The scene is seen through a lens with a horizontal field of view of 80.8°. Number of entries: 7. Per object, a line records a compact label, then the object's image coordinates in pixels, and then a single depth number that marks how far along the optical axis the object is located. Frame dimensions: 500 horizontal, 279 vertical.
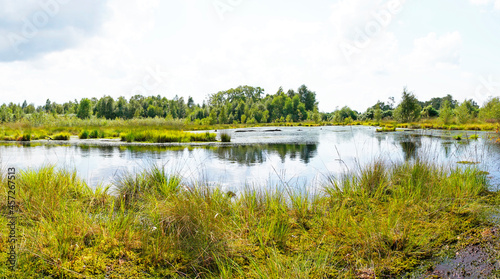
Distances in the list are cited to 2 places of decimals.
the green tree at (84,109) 73.50
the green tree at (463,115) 36.69
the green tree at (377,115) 65.38
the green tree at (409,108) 44.50
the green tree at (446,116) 37.45
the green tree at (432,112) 60.54
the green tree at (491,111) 25.90
